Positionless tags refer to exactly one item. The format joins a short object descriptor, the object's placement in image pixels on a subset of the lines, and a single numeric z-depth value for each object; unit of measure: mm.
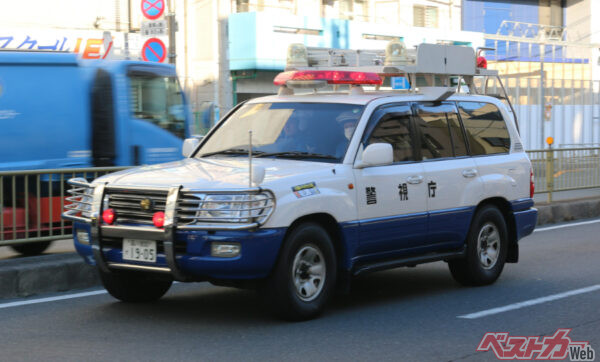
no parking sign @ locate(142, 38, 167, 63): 14961
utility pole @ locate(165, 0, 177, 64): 15223
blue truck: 11117
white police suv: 6379
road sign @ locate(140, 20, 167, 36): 14914
